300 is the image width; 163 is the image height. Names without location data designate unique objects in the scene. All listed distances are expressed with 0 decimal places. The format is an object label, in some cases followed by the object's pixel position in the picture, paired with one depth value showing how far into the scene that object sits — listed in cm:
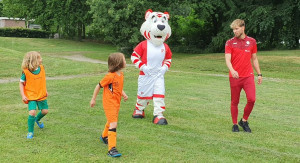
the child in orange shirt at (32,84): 567
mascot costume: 747
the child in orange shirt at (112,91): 500
